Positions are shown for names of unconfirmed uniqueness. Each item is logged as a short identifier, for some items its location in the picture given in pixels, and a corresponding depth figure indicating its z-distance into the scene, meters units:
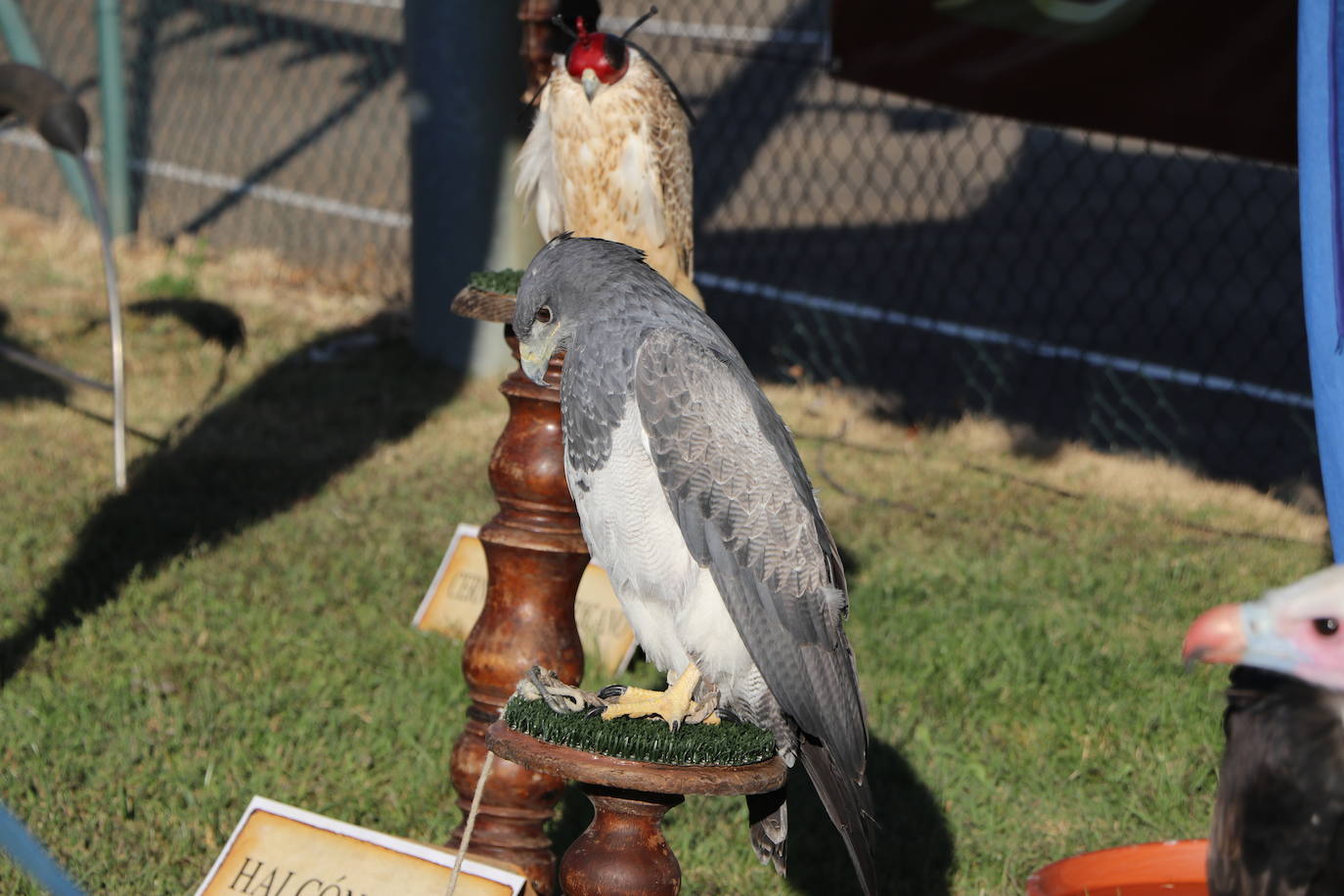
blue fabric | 5.55
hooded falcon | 6.43
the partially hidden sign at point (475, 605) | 7.27
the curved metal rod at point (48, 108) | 8.74
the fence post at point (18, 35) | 13.61
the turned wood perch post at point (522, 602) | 5.30
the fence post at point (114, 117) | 14.23
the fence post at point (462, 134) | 11.38
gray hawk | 3.99
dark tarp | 9.37
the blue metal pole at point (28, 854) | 2.76
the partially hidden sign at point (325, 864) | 4.62
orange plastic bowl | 4.72
